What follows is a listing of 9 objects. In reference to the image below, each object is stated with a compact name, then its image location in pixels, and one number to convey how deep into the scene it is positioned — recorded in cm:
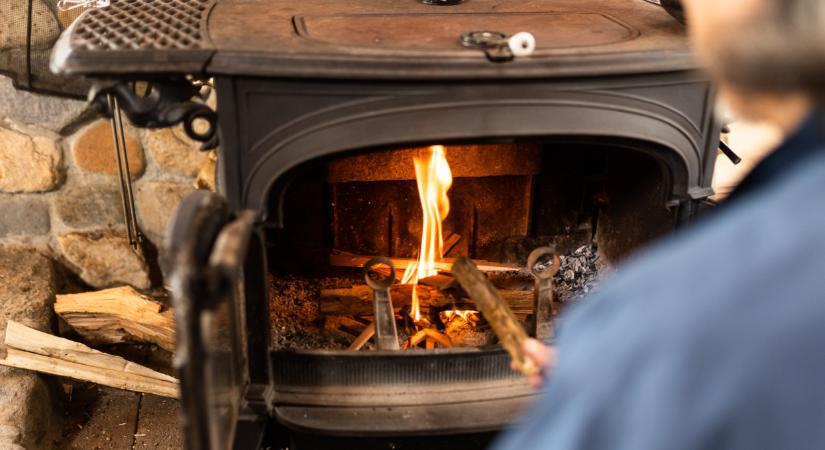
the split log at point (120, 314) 184
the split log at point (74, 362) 172
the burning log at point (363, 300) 180
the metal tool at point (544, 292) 159
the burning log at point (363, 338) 170
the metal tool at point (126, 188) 175
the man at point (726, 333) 48
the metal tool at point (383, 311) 159
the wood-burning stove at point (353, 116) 122
